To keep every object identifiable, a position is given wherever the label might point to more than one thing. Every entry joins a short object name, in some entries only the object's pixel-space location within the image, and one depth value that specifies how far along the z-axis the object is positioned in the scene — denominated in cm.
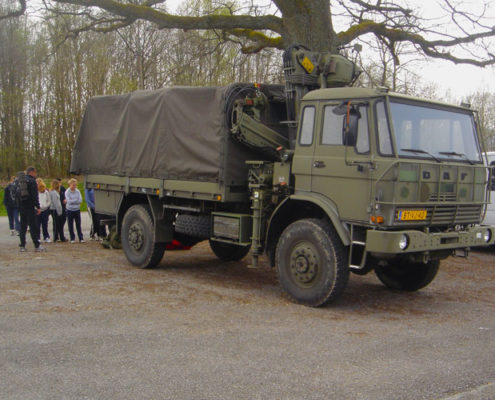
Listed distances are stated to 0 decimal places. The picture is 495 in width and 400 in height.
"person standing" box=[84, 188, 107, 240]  1436
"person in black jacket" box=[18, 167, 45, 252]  1230
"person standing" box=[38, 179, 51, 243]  1422
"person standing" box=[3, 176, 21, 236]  1570
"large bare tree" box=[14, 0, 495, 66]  1314
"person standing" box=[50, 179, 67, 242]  1434
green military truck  730
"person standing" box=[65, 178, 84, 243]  1445
